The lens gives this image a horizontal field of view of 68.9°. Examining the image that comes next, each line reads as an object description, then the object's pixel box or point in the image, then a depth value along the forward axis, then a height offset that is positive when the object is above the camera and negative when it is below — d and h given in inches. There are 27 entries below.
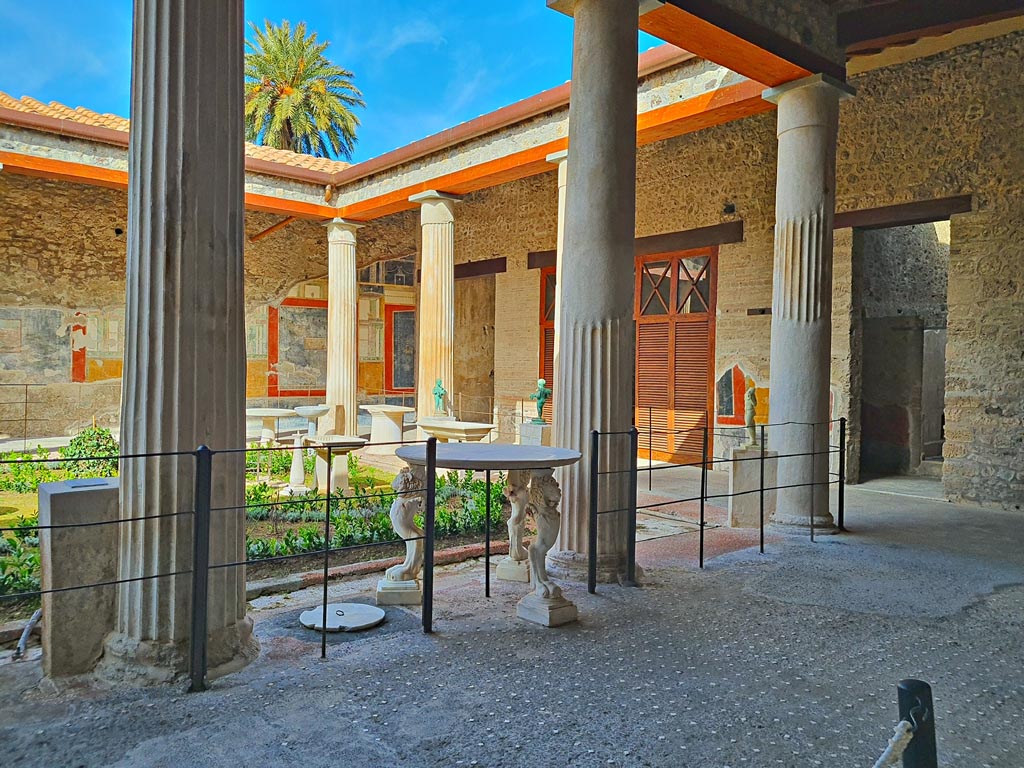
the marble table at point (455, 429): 430.9 -29.1
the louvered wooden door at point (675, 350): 464.4 +20.7
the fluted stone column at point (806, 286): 253.8 +33.7
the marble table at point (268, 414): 400.5 -20.1
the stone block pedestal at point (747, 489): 272.1 -39.1
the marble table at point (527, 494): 149.0 -25.3
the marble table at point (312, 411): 416.8 -18.9
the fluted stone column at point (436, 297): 476.1 +52.8
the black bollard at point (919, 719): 58.9 -26.8
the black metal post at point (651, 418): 487.2 -23.6
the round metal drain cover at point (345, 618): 150.9 -50.1
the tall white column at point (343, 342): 531.8 +25.9
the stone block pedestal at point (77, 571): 119.1 -32.3
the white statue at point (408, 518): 162.9 -31.1
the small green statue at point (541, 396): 400.5 -8.3
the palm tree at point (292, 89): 994.7 +393.7
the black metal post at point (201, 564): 116.2 -29.6
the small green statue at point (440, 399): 464.1 -12.3
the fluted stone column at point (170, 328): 119.6 +7.7
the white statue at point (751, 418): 283.6 -13.6
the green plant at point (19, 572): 184.4 -52.0
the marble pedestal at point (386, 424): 486.3 -30.3
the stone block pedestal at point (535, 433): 399.2 -28.6
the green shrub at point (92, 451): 349.4 -39.4
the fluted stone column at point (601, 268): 185.8 +28.5
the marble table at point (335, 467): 345.1 -42.4
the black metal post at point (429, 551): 143.3 -33.2
